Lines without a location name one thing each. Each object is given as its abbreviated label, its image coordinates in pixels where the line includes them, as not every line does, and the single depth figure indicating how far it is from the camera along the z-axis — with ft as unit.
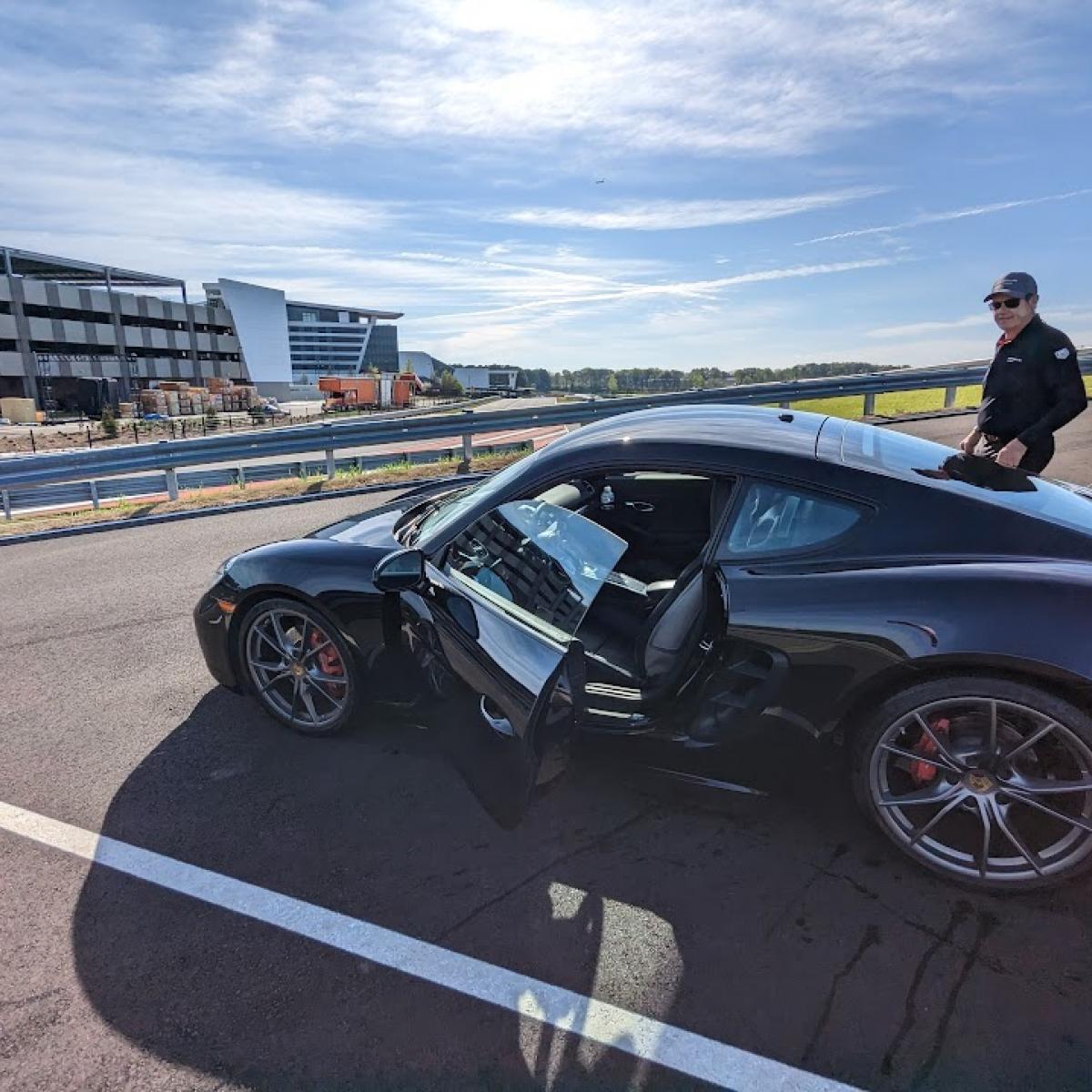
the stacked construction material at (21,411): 172.55
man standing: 12.45
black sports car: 6.93
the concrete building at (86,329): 219.41
